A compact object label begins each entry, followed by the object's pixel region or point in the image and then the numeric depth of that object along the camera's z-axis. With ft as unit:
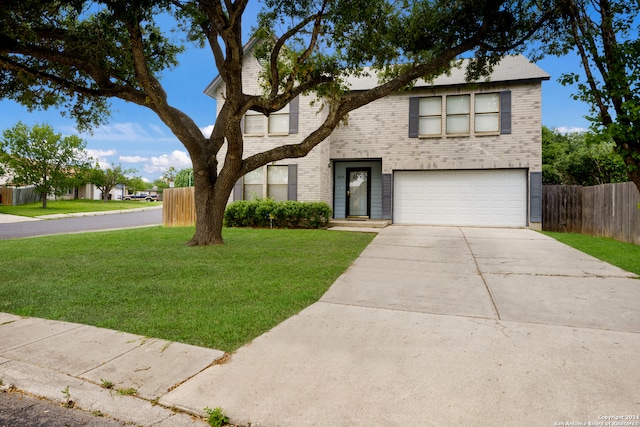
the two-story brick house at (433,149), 47.37
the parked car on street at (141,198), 220.70
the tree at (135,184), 212.43
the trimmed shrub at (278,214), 46.93
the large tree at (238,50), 26.84
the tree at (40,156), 104.63
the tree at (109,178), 166.74
